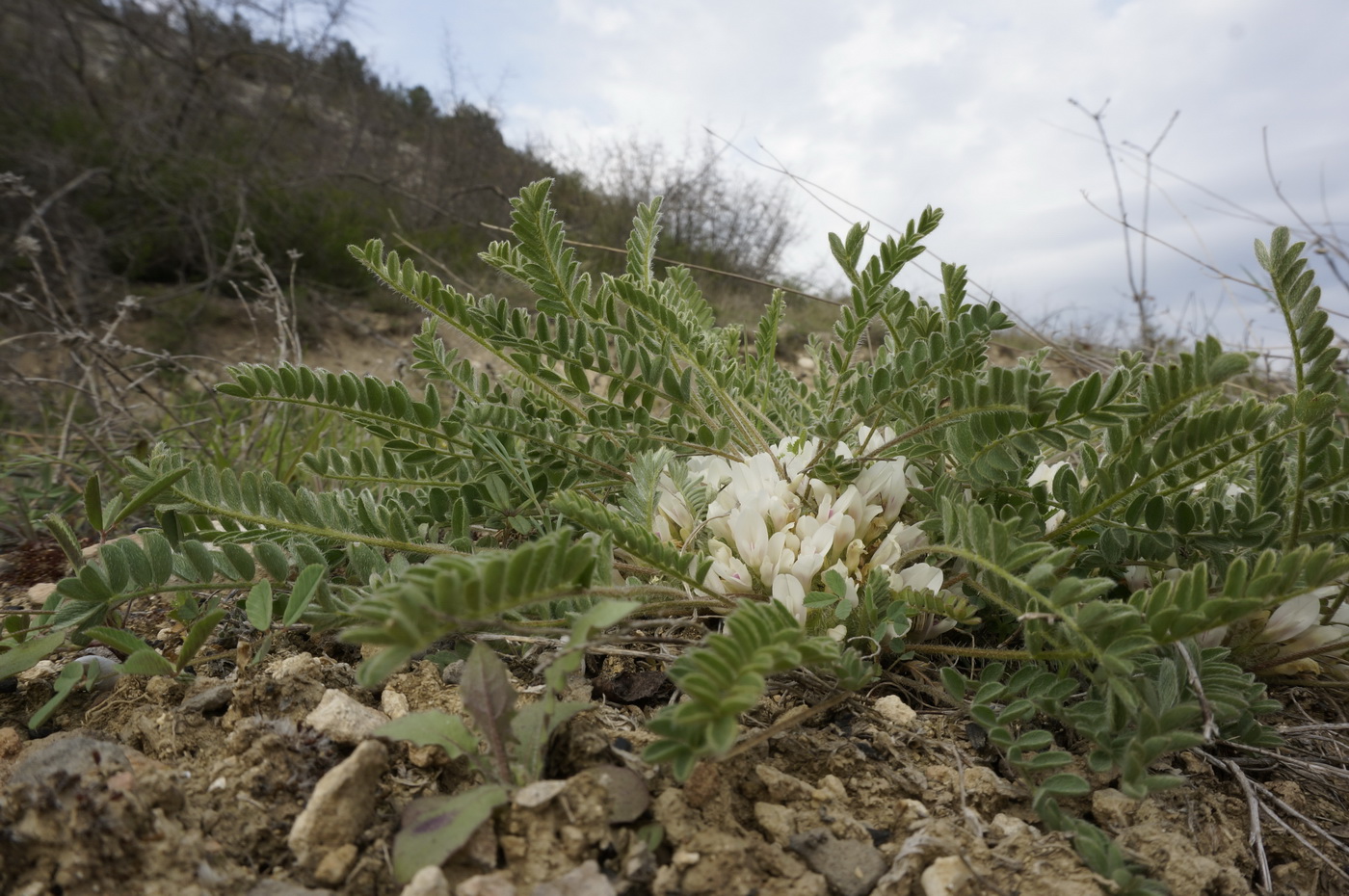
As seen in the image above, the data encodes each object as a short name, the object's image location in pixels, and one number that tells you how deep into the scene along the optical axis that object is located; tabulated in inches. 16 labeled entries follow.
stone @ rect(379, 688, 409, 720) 7.7
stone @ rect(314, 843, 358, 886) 5.8
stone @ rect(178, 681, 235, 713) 7.7
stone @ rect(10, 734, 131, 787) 6.0
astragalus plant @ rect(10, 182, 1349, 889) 6.3
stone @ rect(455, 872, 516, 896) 5.4
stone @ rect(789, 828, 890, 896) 6.1
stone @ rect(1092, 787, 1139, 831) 7.0
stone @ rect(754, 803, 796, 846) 6.5
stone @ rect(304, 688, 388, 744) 6.9
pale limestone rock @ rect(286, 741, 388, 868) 5.9
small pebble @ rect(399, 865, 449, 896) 5.3
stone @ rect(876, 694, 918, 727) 8.1
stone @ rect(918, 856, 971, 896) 5.9
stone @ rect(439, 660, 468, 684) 8.5
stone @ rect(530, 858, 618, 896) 5.4
